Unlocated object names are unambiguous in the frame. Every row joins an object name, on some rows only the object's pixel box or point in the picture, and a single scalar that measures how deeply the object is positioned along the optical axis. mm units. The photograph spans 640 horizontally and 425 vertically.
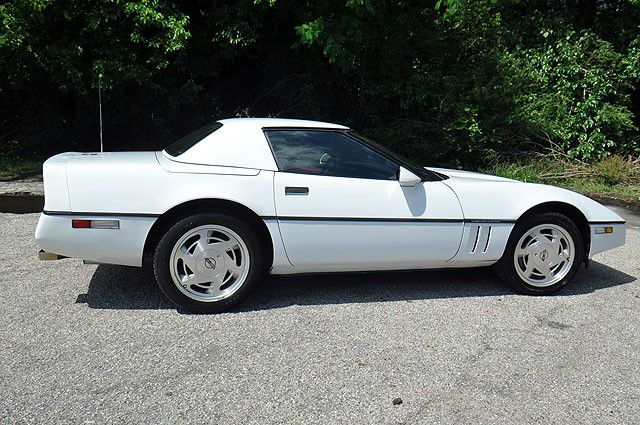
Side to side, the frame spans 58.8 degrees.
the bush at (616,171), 10453
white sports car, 3723
